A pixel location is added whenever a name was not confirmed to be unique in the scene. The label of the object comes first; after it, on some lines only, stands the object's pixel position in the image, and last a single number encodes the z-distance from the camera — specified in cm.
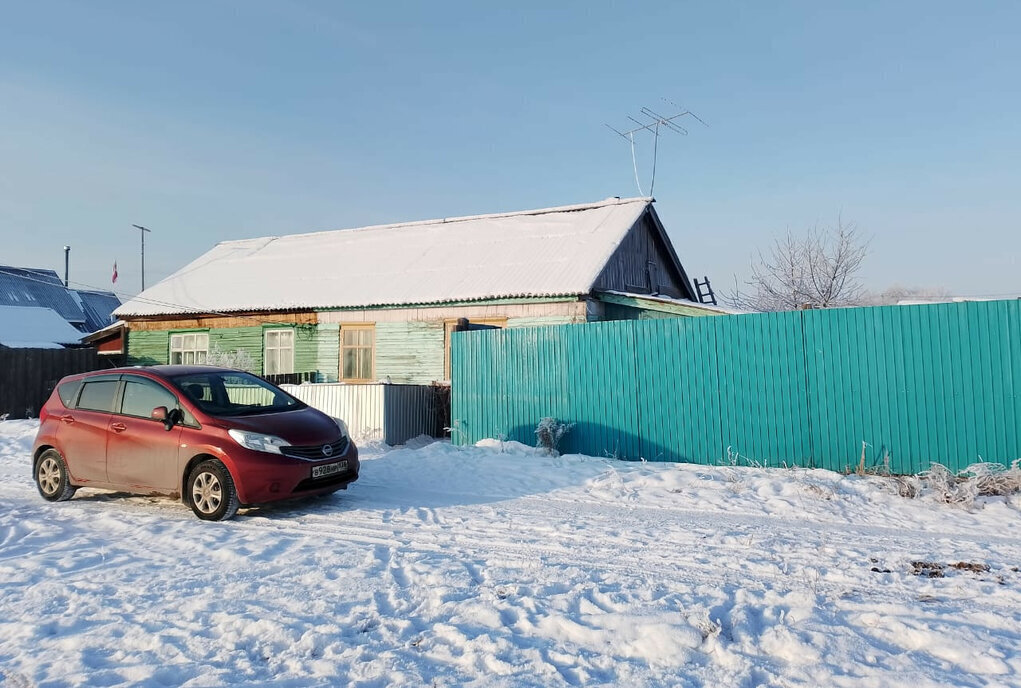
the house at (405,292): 1673
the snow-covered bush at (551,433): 1122
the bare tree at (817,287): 2908
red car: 728
